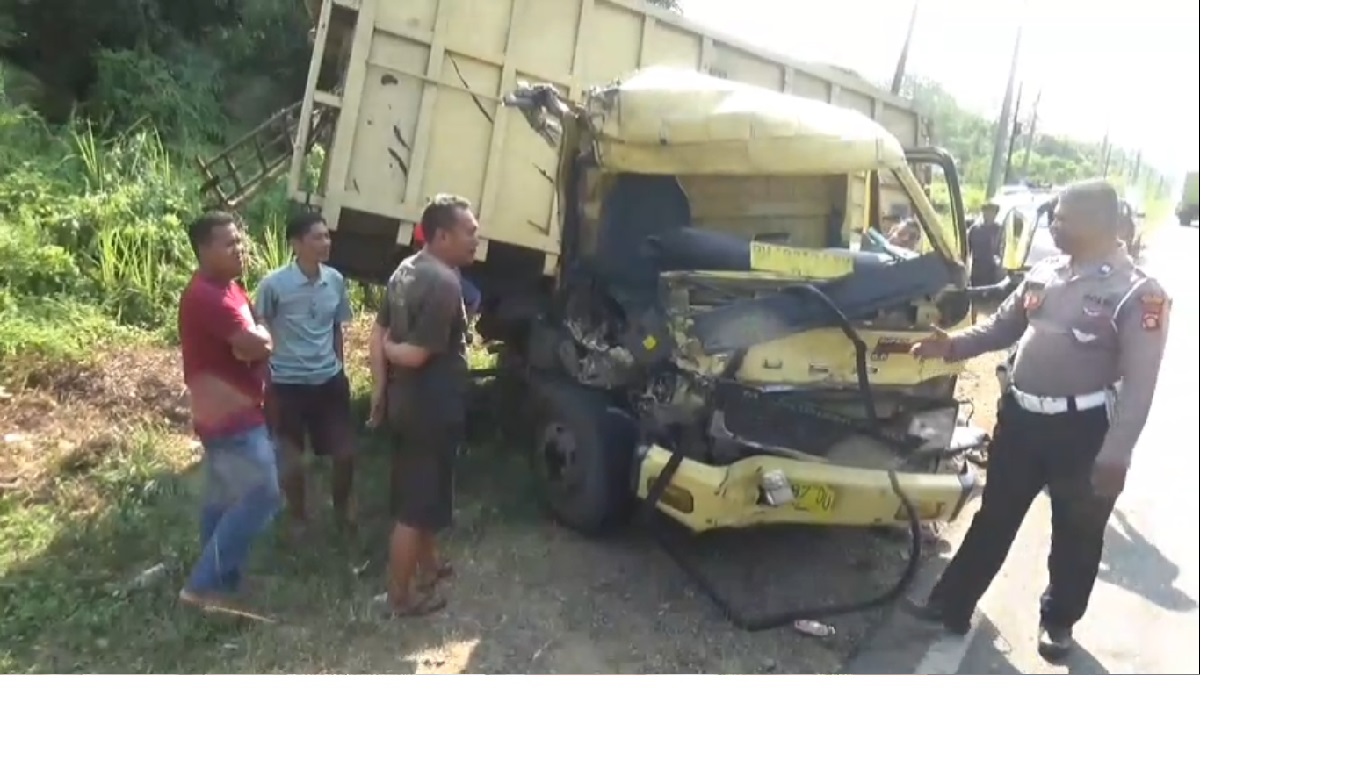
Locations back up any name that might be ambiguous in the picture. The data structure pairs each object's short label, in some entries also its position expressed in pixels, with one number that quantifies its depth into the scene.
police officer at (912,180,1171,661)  2.54
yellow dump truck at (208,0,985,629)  2.85
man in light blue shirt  2.88
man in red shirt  2.50
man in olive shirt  2.57
